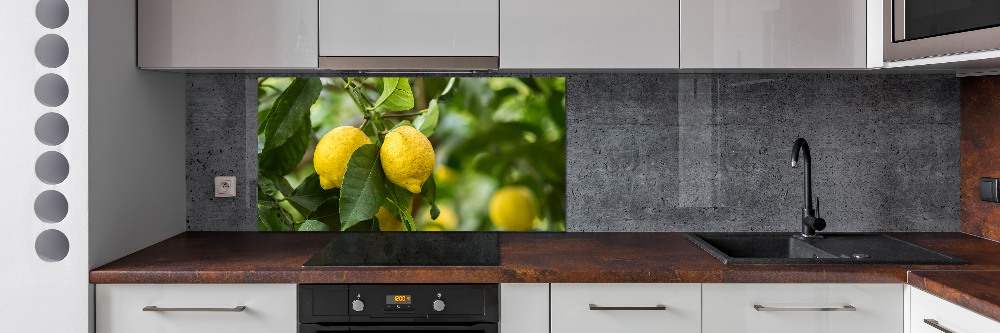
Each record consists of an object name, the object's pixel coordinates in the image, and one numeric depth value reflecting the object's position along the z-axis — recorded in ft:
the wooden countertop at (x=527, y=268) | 5.80
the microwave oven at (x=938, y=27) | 5.68
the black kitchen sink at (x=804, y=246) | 7.10
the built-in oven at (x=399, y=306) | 5.84
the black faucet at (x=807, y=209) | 7.09
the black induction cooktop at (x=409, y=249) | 6.15
